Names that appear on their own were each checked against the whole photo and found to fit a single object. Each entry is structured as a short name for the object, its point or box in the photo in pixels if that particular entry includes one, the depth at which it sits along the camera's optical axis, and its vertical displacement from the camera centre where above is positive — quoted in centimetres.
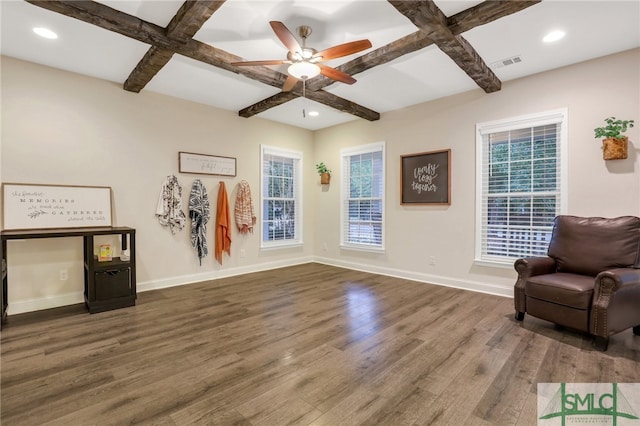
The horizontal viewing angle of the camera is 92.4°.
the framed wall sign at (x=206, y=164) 457 +68
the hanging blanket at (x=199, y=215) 460 -11
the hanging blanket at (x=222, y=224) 486 -26
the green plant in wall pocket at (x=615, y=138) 308 +70
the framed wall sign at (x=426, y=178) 449 +45
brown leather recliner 246 -66
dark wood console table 318 -74
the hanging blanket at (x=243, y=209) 513 -3
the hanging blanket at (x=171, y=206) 433 +2
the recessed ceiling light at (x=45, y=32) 278 +162
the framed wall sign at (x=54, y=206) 330 +2
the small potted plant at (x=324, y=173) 605 +68
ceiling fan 245 +132
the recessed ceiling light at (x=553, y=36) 284 +161
